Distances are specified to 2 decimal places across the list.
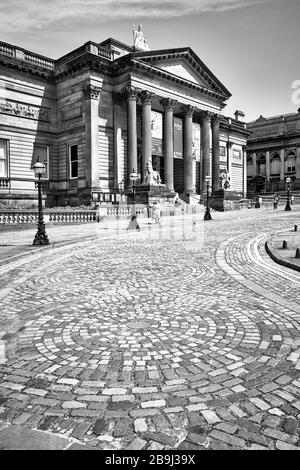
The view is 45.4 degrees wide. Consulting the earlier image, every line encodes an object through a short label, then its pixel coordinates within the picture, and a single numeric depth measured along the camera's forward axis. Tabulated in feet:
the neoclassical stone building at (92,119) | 112.78
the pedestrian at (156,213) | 86.49
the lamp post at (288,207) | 127.34
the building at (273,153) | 239.09
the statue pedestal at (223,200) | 126.41
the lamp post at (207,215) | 92.63
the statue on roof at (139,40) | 136.18
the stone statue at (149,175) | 108.47
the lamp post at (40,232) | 47.29
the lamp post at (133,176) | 78.48
